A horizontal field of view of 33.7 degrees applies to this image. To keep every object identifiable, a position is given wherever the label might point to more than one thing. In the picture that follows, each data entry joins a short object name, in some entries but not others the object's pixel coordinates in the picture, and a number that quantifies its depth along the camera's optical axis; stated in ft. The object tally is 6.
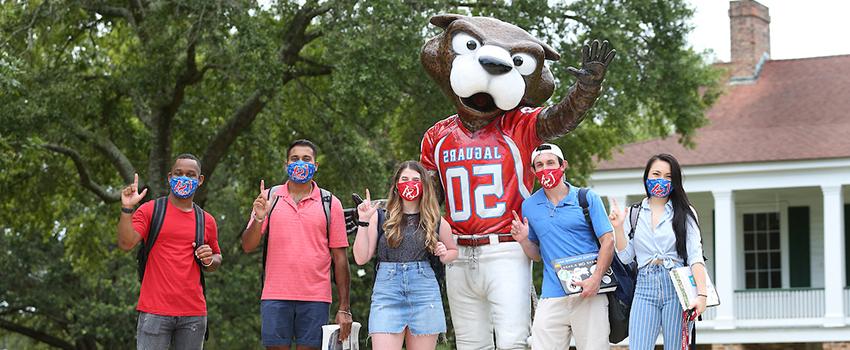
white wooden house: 80.48
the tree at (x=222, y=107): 58.18
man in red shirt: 27.53
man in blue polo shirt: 26.58
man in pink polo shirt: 27.76
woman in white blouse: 26.30
